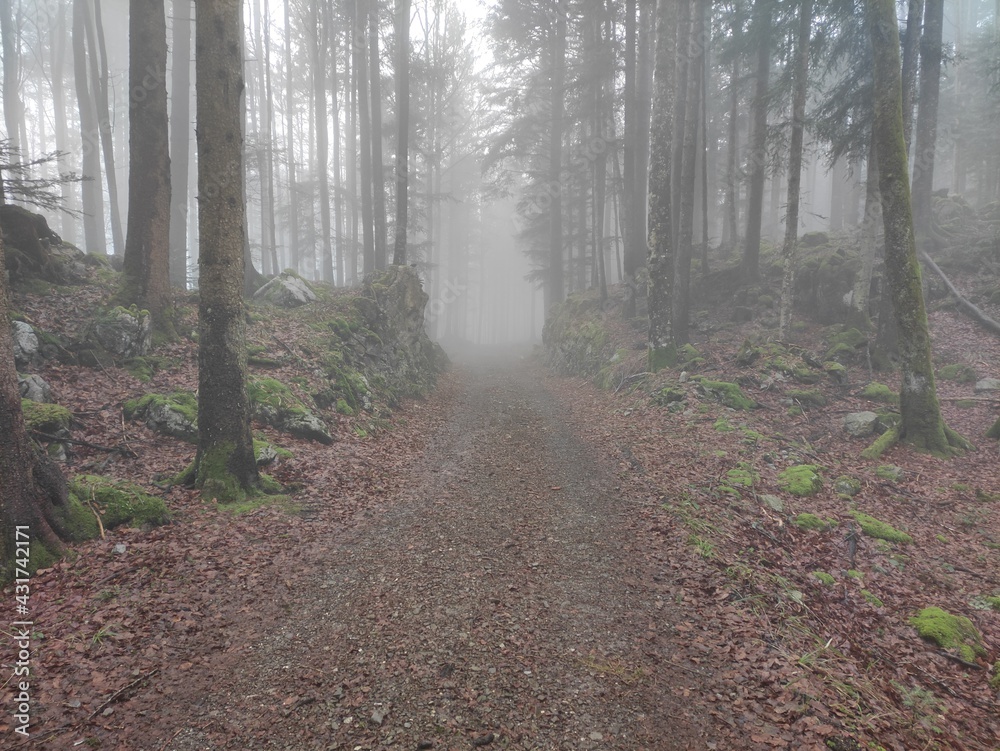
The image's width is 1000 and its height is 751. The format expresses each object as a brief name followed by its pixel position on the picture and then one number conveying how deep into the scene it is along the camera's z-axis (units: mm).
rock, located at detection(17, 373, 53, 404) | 6691
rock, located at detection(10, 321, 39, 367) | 7523
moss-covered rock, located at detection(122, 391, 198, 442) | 7465
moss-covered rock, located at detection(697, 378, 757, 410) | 11023
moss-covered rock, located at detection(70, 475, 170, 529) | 5371
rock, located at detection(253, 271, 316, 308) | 14469
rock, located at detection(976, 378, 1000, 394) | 10523
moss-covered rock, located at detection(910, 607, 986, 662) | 4438
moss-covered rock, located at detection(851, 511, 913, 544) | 6316
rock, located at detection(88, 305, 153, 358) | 8727
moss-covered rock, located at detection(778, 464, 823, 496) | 7484
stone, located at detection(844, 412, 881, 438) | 9562
